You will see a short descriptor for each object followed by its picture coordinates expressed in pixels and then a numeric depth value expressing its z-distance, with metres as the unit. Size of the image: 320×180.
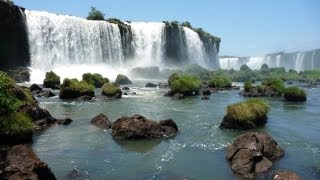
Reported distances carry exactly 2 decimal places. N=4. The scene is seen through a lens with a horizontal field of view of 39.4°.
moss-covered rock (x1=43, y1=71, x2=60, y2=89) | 53.69
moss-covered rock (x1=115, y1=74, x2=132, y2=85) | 67.50
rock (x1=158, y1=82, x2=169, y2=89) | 63.49
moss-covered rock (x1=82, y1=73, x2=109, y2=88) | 57.42
